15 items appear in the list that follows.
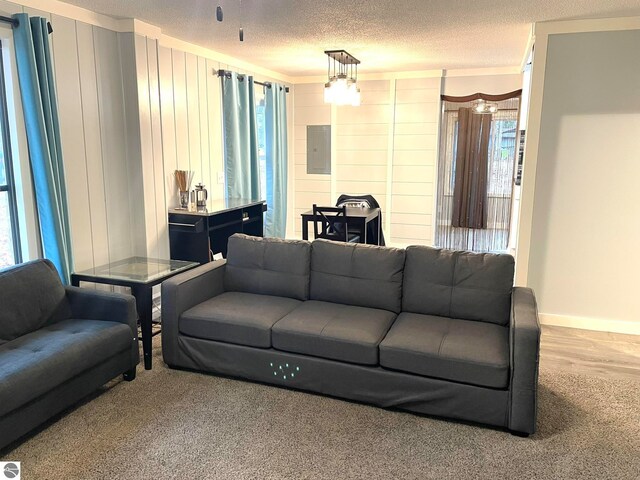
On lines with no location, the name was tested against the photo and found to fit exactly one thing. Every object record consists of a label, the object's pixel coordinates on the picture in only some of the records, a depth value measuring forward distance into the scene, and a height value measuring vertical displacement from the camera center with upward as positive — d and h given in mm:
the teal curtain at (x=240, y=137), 5555 +218
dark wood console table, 4496 -705
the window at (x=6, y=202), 3229 -321
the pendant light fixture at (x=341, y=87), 4812 +689
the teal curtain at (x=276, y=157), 6453 -10
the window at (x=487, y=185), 6449 -366
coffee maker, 4816 -400
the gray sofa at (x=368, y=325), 2490 -984
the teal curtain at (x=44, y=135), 3146 +127
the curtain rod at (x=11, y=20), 3053 +839
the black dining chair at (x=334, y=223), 5141 -721
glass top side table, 3143 -819
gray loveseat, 2254 -998
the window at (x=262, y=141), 6453 +201
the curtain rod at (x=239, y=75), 5383 +917
